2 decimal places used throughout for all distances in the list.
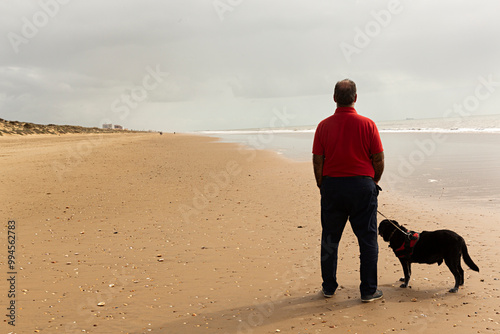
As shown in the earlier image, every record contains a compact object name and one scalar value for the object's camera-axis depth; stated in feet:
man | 13.64
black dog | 14.66
